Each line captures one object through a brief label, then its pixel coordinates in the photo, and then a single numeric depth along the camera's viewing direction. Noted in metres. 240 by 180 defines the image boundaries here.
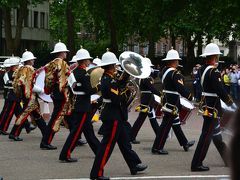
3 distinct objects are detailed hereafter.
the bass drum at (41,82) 13.11
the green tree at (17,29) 45.55
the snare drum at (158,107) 12.06
